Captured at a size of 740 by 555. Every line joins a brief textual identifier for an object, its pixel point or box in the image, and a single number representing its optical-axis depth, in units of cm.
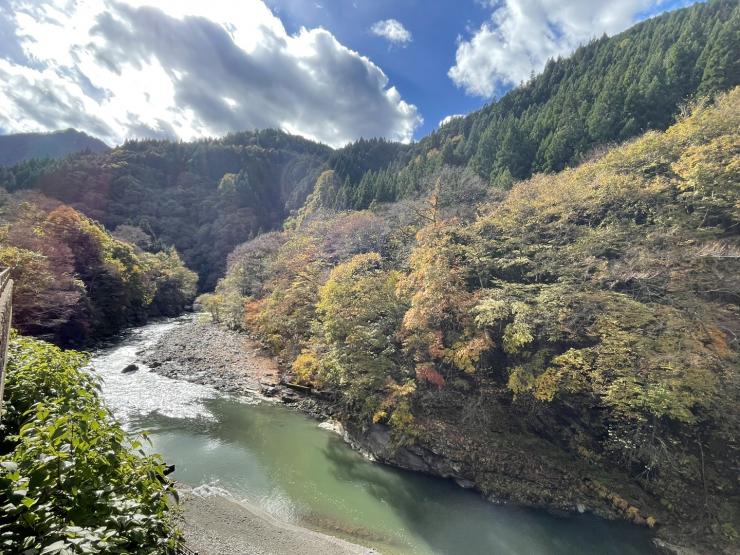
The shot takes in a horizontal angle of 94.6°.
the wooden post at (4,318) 532
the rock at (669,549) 1192
